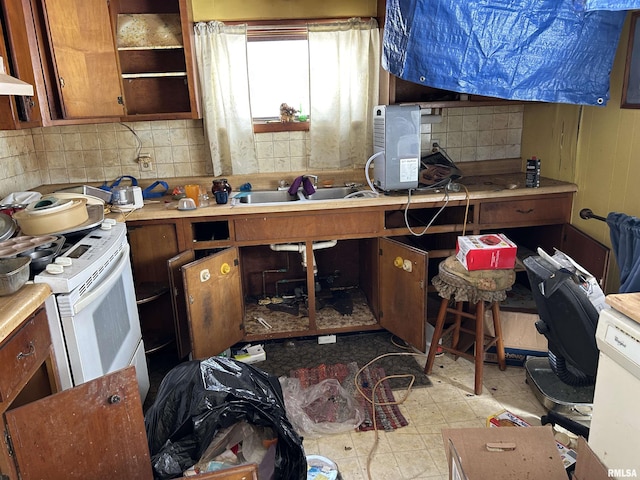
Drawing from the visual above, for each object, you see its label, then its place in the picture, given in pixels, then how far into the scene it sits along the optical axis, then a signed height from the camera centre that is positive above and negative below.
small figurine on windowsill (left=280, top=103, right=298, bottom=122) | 2.98 +0.09
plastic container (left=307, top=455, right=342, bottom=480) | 1.74 -1.26
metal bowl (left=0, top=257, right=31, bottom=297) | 1.36 -0.40
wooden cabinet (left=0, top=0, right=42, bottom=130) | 2.13 +0.34
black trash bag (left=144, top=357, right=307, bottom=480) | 1.62 -1.01
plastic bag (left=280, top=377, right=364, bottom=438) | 2.01 -1.25
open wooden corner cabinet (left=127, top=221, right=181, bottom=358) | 2.49 -0.78
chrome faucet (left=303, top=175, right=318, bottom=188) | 2.92 -0.33
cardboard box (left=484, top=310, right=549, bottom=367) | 2.46 -1.14
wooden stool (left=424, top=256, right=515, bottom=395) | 2.10 -0.78
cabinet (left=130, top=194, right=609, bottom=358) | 2.38 -0.74
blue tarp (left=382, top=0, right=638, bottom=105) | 1.83 +0.30
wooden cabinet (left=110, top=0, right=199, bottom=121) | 2.60 +0.43
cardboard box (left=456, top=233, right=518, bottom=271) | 2.10 -0.60
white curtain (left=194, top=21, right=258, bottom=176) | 2.73 +0.20
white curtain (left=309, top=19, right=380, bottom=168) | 2.80 +0.21
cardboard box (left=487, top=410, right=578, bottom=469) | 1.82 -1.26
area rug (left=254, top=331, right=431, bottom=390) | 2.45 -1.26
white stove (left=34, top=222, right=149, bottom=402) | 1.52 -0.63
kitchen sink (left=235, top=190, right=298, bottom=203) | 2.93 -0.42
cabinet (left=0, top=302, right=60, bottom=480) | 1.20 -0.66
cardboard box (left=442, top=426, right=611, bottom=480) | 1.40 -0.99
